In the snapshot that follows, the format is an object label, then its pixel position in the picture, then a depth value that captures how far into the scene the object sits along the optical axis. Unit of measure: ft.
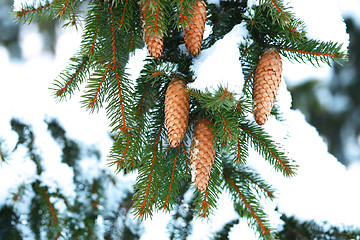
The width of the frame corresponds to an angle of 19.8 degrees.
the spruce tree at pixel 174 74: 4.56
